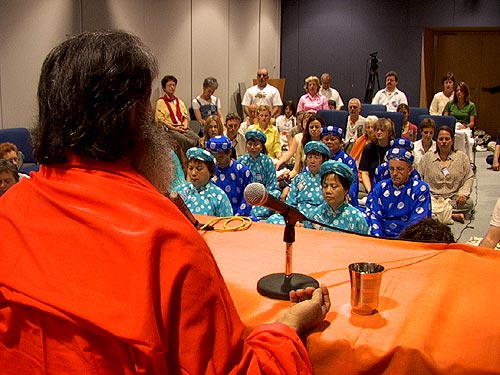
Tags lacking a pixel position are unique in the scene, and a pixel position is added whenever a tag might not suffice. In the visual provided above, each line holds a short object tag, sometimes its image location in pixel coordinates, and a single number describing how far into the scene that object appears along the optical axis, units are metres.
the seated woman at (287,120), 8.03
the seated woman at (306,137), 5.46
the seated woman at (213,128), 5.57
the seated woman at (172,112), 6.68
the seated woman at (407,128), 6.37
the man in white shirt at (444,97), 8.30
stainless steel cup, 1.37
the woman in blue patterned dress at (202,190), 3.44
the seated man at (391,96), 8.20
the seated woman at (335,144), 4.69
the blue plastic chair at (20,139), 4.86
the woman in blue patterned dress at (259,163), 4.71
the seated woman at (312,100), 8.20
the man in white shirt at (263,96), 8.21
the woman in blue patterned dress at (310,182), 4.06
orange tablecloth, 1.25
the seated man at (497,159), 6.06
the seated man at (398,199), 3.71
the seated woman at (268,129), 6.39
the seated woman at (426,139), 5.45
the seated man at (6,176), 3.01
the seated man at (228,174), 4.18
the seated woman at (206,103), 7.52
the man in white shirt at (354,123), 6.54
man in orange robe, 0.84
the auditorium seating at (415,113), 7.33
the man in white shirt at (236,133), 6.29
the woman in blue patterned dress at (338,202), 3.03
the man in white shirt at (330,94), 8.92
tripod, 9.97
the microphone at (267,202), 1.34
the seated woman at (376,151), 5.21
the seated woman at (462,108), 7.87
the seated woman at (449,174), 5.04
